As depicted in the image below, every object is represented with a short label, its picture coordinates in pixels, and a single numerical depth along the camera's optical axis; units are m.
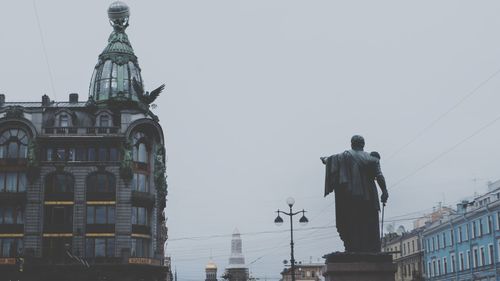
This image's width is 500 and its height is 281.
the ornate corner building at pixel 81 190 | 63.81
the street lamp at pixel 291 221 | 38.98
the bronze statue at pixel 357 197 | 14.70
